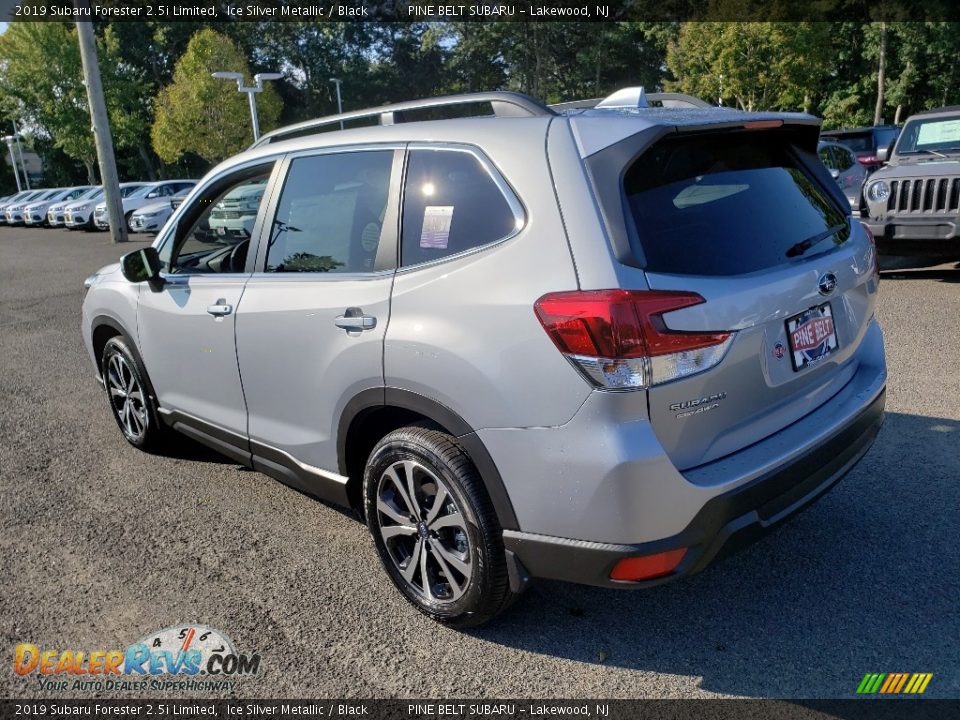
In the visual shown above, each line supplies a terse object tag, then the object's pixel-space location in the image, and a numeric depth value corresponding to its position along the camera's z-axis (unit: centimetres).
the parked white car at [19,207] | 3319
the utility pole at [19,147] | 5312
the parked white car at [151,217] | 2361
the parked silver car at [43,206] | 3111
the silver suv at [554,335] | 230
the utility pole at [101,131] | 2005
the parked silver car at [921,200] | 805
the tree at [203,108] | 3591
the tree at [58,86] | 4419
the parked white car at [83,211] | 2747
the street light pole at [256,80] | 2320
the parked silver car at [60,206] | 2900
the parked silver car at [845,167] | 1100
